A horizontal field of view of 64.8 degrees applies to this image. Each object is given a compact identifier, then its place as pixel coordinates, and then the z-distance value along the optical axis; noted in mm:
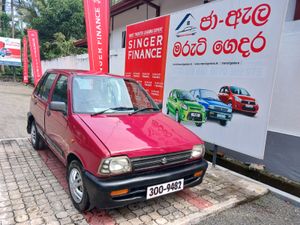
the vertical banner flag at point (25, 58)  21578
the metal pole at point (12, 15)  27900
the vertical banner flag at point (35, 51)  14362
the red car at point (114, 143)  2443
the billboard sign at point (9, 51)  23750
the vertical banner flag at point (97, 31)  6743
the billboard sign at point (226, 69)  3475
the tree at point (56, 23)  23109
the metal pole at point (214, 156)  4373
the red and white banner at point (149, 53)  5402
